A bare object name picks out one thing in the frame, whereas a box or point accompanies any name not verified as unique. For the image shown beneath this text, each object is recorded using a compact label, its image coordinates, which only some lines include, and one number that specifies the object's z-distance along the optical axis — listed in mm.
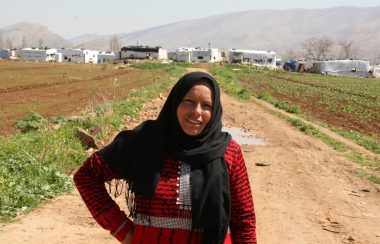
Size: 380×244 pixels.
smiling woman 2352
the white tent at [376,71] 68444
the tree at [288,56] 163550
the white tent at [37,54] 93375
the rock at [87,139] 9320
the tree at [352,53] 163800
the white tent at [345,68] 68812
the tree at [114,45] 187175
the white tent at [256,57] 92238
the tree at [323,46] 116175
